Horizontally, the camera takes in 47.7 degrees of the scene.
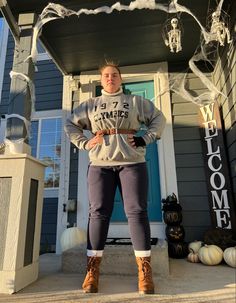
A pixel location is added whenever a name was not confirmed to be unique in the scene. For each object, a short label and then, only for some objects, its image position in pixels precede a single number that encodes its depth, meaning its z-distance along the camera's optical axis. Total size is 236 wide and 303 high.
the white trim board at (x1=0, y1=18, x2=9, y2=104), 4.73
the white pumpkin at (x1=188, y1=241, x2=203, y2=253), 2.35
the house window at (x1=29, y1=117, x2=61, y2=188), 4.47
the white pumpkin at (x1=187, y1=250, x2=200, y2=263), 2.20
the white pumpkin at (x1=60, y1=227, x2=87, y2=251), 2.22
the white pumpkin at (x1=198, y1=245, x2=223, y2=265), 2.08
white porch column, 1.58
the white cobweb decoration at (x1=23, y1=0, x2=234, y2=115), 2.25
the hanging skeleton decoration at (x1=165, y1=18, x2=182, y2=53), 2.44
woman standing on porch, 1.51
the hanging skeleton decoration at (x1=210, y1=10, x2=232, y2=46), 2.24
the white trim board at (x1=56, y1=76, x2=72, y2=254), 3.00
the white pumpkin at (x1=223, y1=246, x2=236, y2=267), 1.99
